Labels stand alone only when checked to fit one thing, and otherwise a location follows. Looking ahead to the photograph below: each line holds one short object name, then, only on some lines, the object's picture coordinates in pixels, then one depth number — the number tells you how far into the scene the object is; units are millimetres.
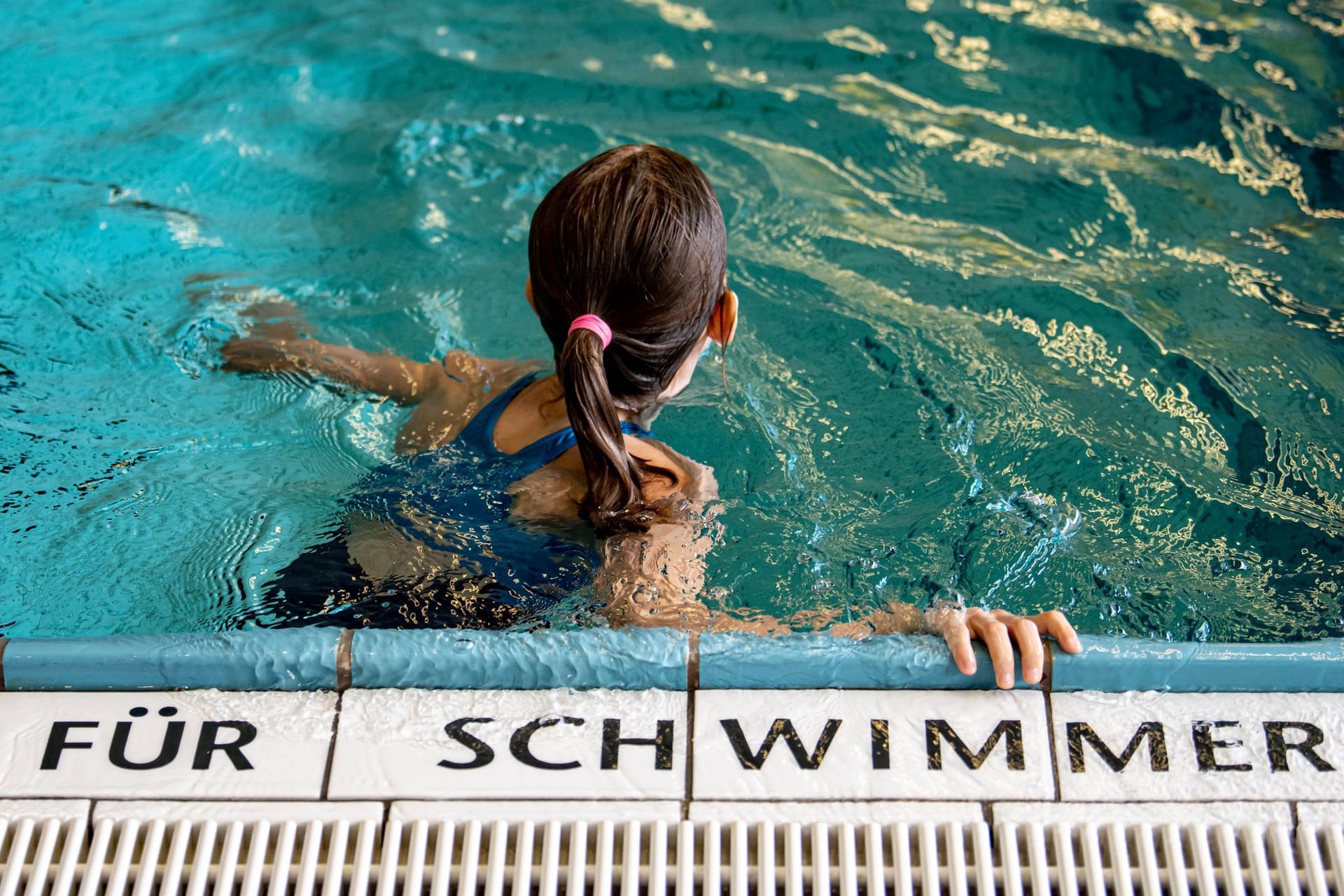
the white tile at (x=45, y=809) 1566
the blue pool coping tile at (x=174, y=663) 1674
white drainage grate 1521
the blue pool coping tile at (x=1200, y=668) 1679
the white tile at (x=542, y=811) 1563
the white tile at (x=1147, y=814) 1570
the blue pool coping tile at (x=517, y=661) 1688
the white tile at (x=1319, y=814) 1572
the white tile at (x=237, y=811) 1562
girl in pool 1820
